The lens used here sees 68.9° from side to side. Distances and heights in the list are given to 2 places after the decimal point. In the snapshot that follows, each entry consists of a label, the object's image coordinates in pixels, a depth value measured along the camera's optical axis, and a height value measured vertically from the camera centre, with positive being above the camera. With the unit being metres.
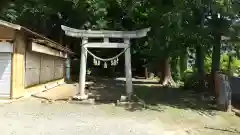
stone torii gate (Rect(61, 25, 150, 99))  8.73 +1.30
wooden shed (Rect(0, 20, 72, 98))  8.29 +0.45
